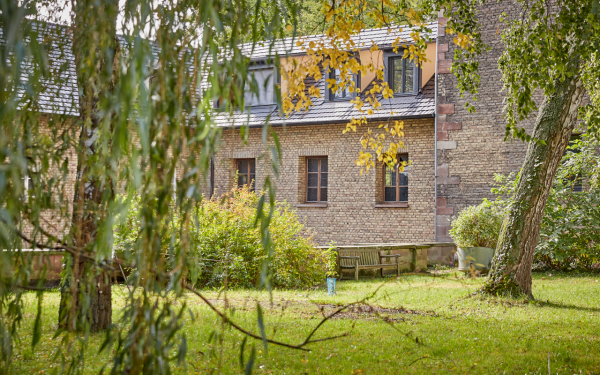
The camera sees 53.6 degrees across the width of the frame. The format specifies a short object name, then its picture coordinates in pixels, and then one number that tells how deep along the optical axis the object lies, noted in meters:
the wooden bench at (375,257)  12.34
